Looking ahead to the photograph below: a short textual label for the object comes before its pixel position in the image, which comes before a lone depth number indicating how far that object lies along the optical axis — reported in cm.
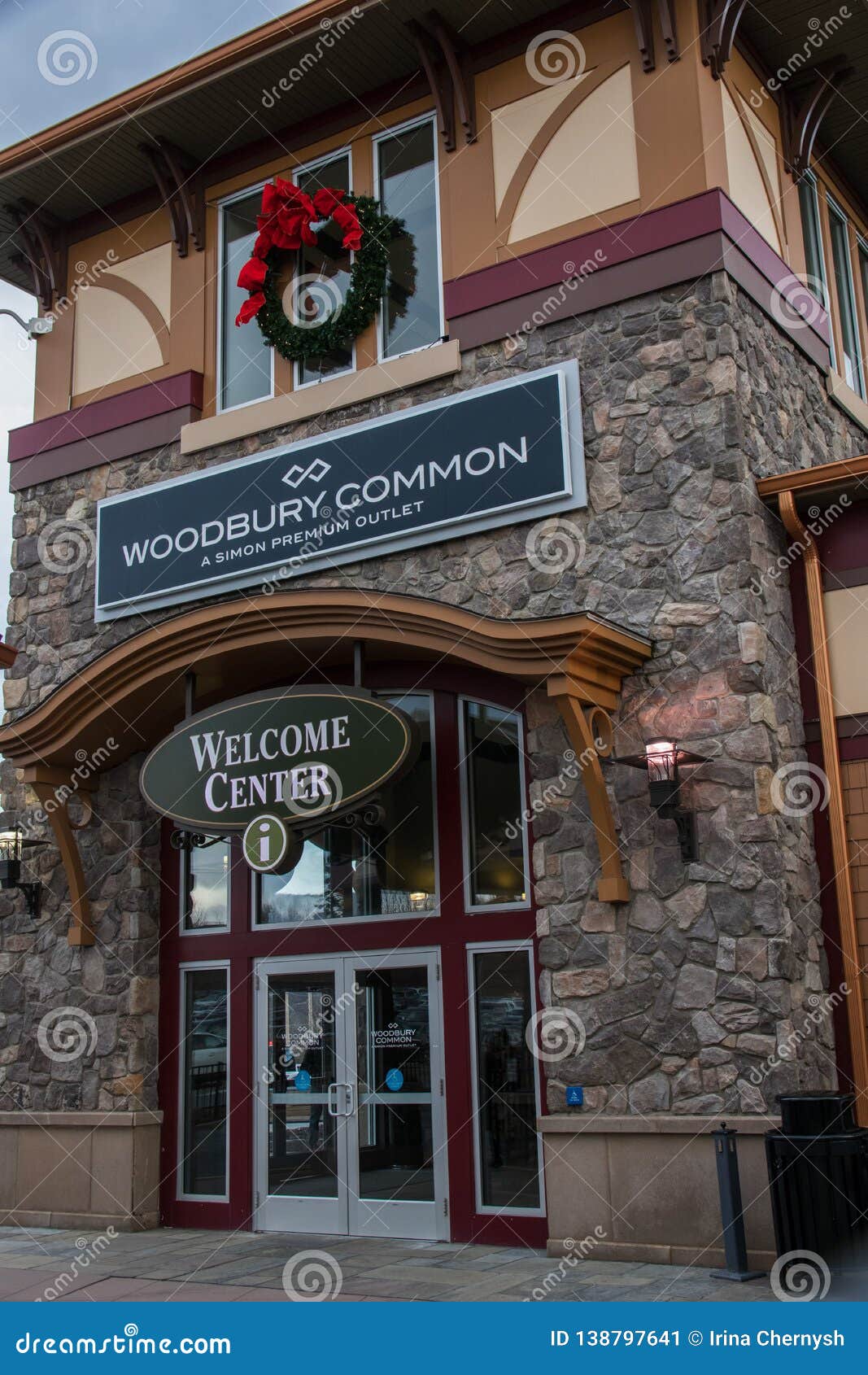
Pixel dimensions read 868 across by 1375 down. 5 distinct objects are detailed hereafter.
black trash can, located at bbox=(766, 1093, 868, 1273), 745
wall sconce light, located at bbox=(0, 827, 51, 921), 1162
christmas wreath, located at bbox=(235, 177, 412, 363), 1118
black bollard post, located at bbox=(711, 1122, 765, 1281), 781
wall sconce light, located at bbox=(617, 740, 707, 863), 843
